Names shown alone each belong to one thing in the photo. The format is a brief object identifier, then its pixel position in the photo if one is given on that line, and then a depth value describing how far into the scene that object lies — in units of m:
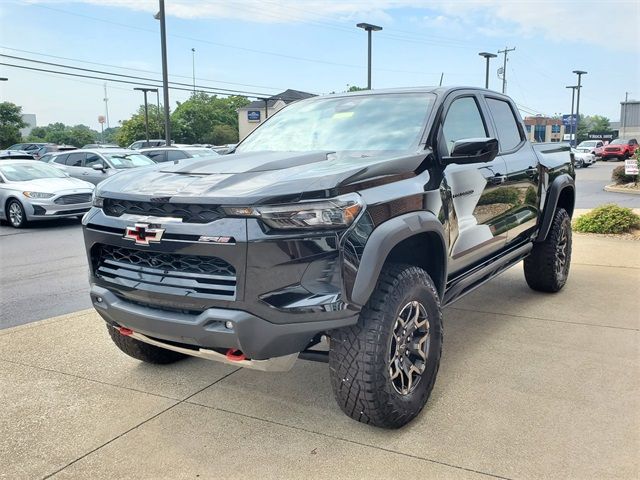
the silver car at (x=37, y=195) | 11.97
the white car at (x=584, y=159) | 34.25
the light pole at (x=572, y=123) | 54.03
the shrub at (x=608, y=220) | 9.36
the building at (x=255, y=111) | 64.16
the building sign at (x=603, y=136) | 60.34
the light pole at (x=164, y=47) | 19.30
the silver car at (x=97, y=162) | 15.35
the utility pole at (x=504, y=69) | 55.44
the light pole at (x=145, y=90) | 39.77
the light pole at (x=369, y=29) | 24.40
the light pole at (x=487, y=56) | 33.72
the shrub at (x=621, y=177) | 19.35
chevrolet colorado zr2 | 2.69
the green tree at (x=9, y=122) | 51.84
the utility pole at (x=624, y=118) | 57.88
